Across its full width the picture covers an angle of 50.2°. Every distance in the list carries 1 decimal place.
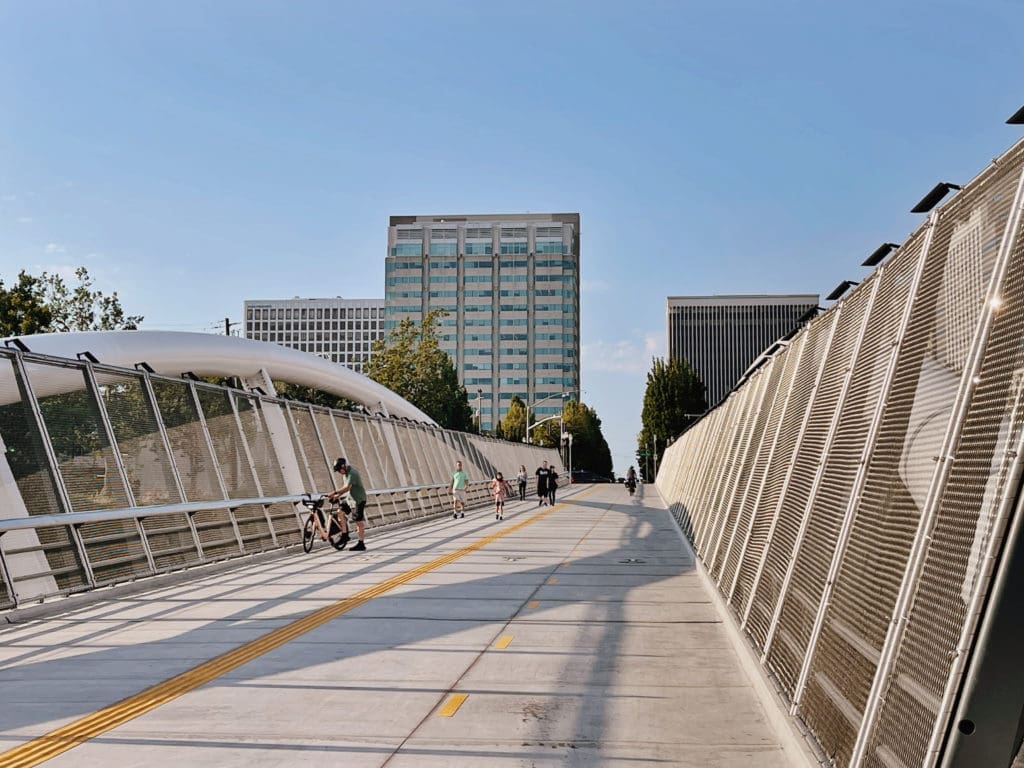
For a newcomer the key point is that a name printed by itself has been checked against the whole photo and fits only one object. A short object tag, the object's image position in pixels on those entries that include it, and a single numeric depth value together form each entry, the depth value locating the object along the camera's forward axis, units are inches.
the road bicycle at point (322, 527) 812.6
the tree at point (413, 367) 3257.9
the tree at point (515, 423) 6220.5
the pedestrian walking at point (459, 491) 1311.5
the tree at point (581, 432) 7086.6
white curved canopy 1341.0
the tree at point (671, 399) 5575.8
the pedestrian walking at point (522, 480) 2116.1
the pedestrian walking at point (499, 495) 1299.2
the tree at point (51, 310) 2197.3
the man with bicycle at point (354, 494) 812.0
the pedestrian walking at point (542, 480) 1717.5
